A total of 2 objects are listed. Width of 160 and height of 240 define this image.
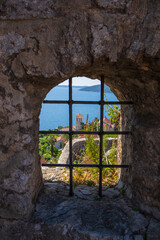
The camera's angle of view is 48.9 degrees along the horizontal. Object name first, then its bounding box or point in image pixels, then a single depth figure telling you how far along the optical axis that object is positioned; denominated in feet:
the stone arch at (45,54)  3.28
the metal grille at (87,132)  4.95
